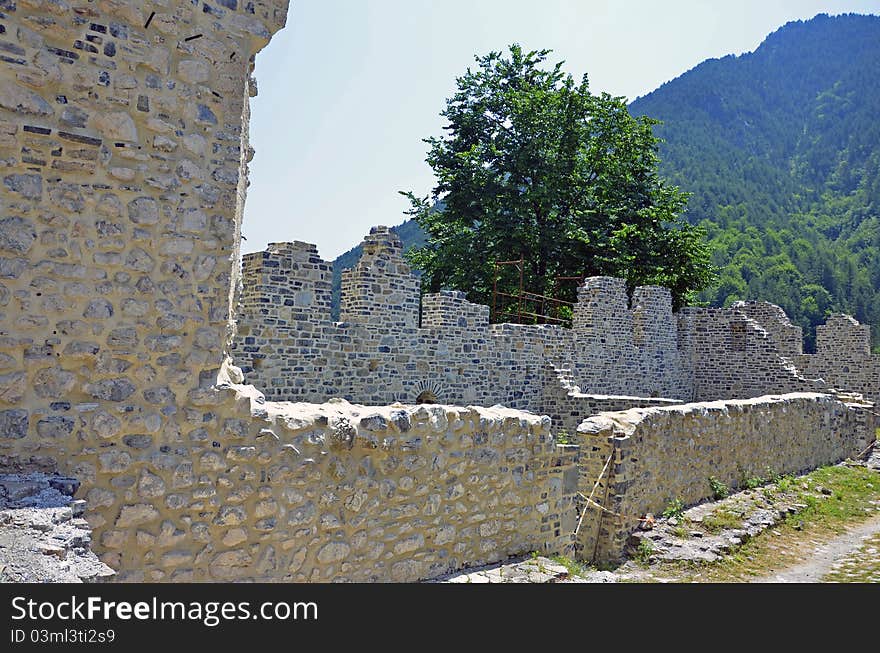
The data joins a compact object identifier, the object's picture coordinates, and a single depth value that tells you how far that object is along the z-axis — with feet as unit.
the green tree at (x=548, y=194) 79.10
